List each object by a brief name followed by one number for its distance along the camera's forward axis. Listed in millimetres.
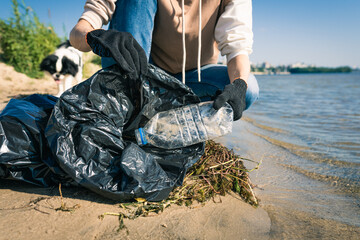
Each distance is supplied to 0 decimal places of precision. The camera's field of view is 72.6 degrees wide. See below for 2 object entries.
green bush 6355
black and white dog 4652
